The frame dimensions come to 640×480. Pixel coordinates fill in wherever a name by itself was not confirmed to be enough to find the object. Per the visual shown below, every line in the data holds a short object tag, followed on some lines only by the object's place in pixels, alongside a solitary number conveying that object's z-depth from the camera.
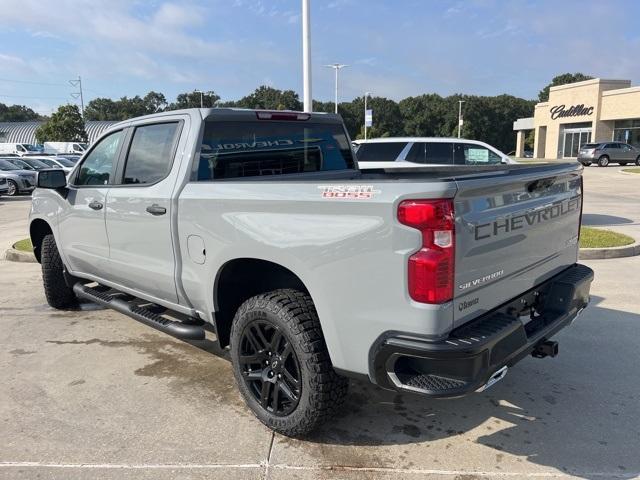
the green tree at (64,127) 63.22
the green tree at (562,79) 110.88
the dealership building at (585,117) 43.38
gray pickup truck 2.51
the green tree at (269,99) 79.56
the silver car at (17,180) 21.31
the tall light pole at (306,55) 14.55
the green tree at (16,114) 141.38
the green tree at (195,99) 88.13
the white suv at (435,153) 11.56
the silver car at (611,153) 35.59
